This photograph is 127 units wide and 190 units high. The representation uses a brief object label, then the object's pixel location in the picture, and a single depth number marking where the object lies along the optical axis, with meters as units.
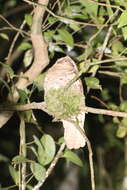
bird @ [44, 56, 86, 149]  4.24
